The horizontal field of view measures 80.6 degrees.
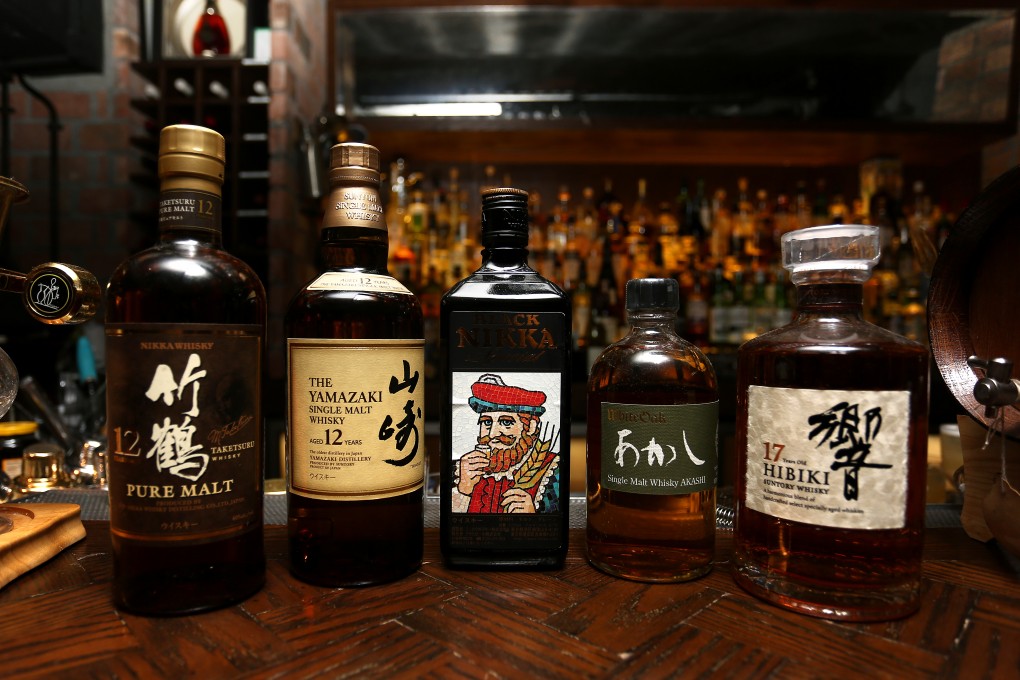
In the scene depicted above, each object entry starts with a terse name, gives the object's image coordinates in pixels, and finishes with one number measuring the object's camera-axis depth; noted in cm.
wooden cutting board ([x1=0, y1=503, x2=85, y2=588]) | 52
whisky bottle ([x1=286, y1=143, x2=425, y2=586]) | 53
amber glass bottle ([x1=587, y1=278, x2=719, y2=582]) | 54
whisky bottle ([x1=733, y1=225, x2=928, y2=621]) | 47
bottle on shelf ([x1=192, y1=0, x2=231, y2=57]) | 175
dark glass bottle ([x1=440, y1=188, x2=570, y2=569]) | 57
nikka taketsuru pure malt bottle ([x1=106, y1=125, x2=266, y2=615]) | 47
